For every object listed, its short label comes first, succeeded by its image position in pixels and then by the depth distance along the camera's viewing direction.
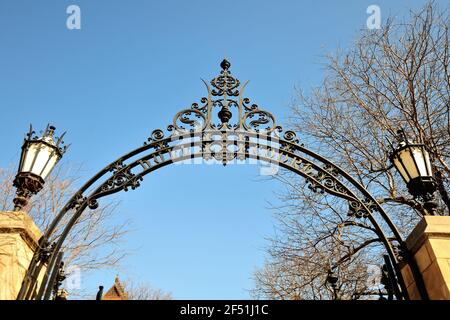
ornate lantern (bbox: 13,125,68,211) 4.30
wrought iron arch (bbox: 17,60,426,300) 4.69
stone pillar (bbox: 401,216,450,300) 3.50
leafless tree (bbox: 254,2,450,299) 7.48
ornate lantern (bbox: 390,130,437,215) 4.28
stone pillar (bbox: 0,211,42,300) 3.68
